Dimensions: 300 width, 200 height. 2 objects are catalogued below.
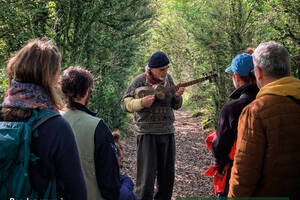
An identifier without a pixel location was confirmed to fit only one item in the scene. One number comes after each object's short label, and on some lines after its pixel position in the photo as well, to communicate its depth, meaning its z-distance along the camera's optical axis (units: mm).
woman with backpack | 1801
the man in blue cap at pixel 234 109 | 2842
